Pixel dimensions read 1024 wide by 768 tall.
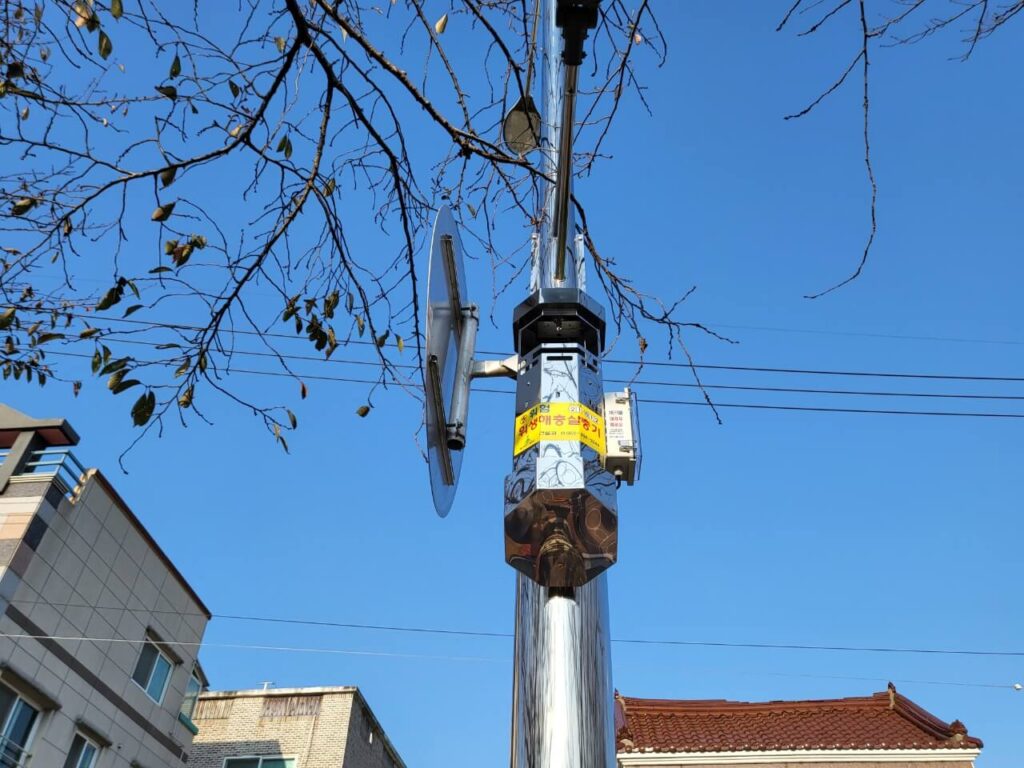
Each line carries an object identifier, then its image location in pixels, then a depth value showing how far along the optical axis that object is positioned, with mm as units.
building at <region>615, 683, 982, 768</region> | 15430
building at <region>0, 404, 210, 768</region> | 13375
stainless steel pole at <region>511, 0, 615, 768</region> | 1673
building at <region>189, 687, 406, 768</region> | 21594
